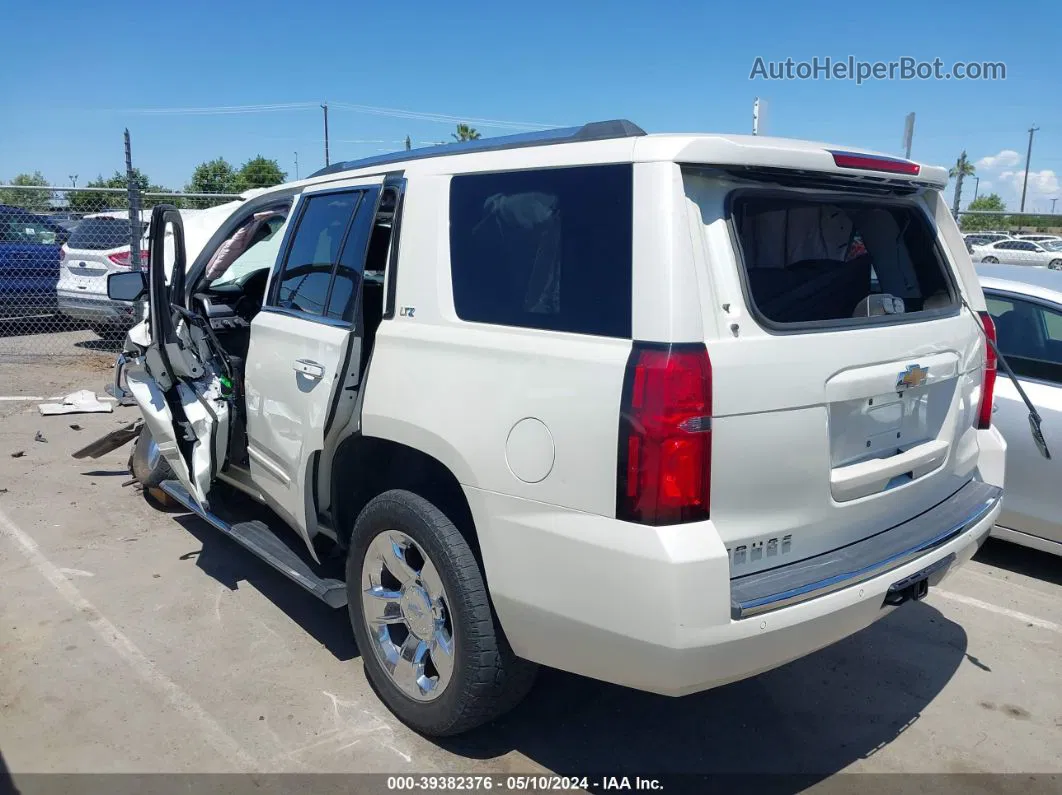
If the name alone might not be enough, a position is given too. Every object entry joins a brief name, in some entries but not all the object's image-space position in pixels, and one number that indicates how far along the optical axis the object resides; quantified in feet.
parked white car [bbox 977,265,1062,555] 14.71
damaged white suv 7.60
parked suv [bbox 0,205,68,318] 38.27
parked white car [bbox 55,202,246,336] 36.06
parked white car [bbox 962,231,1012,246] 99.93
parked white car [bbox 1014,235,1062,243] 101.08
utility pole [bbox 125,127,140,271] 33.17
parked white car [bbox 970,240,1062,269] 79.57
